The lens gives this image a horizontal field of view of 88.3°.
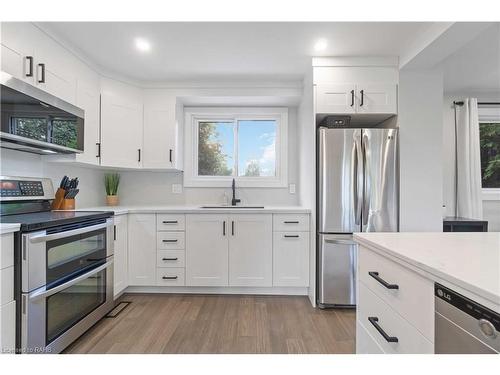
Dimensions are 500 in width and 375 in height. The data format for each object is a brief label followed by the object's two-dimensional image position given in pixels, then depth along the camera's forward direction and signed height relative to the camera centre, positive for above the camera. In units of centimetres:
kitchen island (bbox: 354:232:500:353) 68 -27
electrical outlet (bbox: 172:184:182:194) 329 +1
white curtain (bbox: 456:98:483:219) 308 +32
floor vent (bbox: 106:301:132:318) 221 -109
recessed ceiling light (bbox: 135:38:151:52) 217 +125
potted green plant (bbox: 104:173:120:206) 309 +0
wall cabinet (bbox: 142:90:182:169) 294 +67
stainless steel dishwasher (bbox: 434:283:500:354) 59 -34
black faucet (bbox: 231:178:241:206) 315 -14
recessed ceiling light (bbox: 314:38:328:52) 216 +125
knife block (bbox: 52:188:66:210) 228 -10
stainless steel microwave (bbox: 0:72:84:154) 157 +48
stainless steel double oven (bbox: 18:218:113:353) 140 -60
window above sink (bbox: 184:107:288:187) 330 +55
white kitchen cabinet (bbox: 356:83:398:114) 243 +87
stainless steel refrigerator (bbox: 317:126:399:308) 235 -4
